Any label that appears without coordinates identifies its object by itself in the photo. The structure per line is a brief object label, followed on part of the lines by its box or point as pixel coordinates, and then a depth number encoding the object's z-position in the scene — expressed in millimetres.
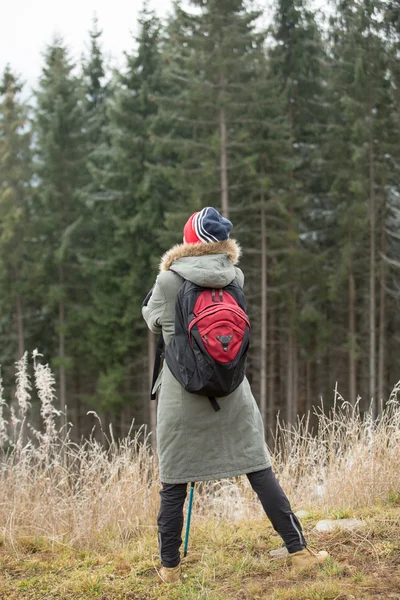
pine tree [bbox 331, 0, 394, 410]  17656
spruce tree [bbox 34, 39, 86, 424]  21656
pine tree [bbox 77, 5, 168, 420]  19844
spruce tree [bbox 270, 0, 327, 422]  19797
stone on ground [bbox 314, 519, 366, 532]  3909
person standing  3320
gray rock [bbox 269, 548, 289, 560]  3628
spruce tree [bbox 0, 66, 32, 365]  21297
